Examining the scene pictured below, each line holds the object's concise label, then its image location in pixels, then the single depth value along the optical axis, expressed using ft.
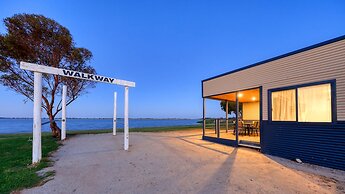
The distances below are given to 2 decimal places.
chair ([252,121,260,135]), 35.95
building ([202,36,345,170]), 16.69
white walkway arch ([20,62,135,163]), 17.13
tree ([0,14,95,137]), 32.04
